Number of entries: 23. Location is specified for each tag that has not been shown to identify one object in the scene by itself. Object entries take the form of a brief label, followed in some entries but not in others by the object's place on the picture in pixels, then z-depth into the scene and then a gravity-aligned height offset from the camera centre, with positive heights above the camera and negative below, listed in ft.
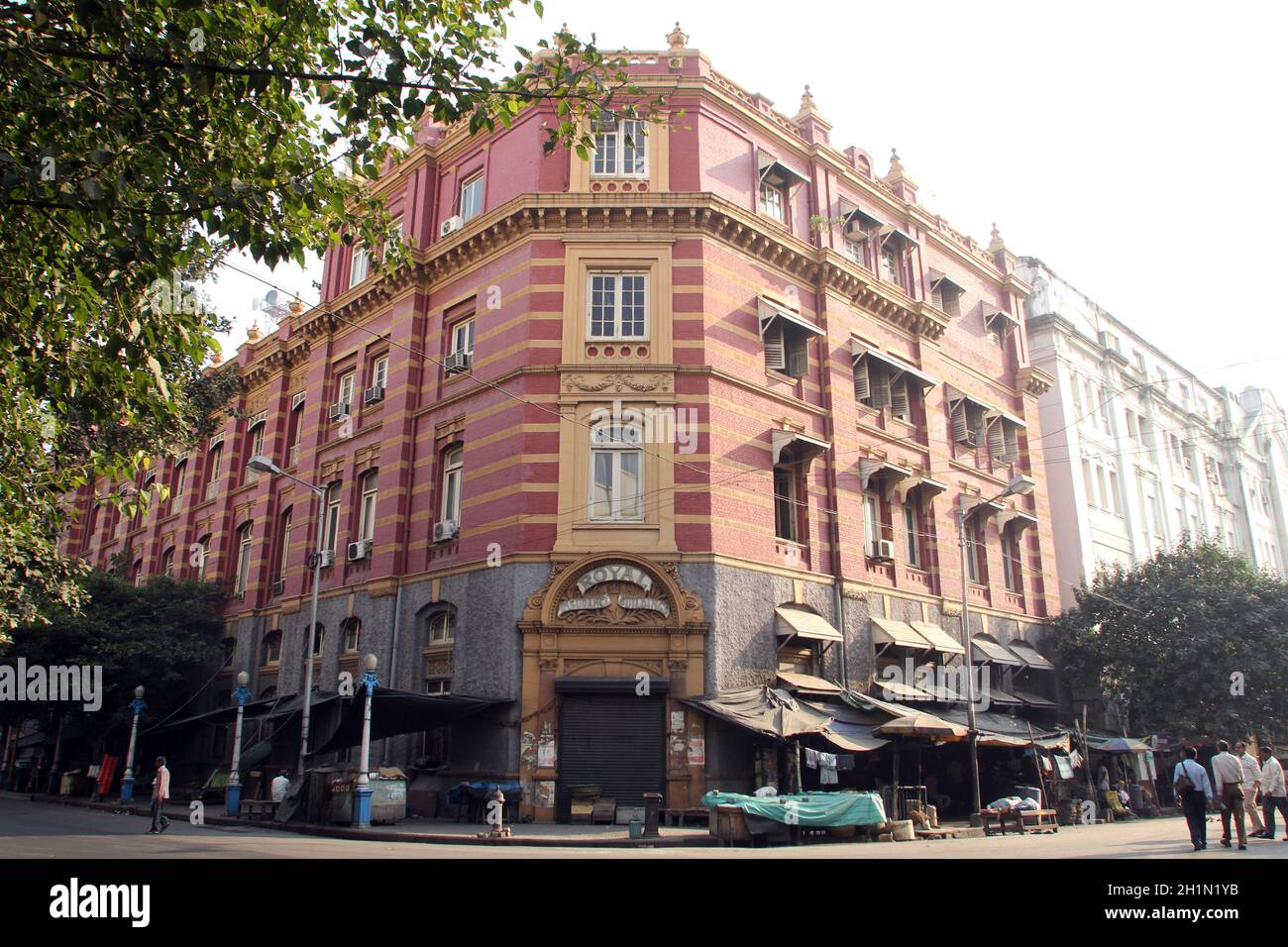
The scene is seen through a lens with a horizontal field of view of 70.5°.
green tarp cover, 54.54 -3.45
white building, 116.57 +43.45
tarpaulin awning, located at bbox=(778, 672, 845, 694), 70.44 +4.79
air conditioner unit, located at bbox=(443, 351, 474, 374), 80.74 +33.21
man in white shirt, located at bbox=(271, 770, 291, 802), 71.36 -2.78
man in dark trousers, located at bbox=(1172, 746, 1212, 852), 43.93 -2.15
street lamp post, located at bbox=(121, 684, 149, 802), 90.48 -1.51
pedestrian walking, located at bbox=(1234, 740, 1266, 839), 45.60 -1.36
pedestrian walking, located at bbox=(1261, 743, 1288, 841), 46.65 -1.75
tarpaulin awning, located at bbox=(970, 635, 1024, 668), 89.81 +9.12
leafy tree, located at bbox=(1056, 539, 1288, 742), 92.73 +10.03
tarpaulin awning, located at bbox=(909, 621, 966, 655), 82.89 +9.68
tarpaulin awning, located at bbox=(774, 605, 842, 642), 71.61 +9.43
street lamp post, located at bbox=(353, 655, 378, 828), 59.62 -2.96
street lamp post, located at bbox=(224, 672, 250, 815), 74.64 -2.89
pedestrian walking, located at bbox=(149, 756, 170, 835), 62.54 -3.17
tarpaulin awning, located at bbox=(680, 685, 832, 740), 61.52 +2.47
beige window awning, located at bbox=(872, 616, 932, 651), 78.79 +9.46
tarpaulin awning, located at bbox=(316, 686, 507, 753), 65.00 +2.57
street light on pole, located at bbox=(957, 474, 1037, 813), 69.36 +5.99
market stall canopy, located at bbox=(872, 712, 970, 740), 65.10 +1.37
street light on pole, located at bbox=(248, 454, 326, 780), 69.74 +14.17
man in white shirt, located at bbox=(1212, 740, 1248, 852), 45.34 -1.64
